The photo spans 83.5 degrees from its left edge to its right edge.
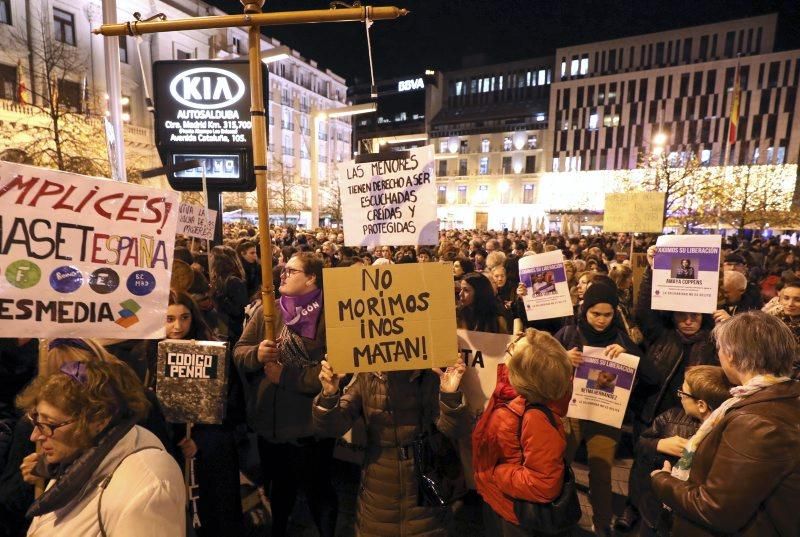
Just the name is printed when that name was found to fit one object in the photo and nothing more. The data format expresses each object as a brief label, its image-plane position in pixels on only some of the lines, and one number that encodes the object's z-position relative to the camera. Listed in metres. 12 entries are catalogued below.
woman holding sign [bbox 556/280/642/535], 3.31
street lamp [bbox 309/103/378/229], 15.23
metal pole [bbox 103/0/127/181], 8.69
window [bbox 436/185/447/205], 61.12
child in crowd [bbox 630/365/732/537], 2.22
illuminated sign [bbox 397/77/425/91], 65.06
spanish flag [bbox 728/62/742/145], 21.17
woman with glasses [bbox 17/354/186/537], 1.55
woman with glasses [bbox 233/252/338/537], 2.92
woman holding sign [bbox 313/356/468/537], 2.59
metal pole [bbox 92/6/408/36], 2.66
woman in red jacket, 2.19
